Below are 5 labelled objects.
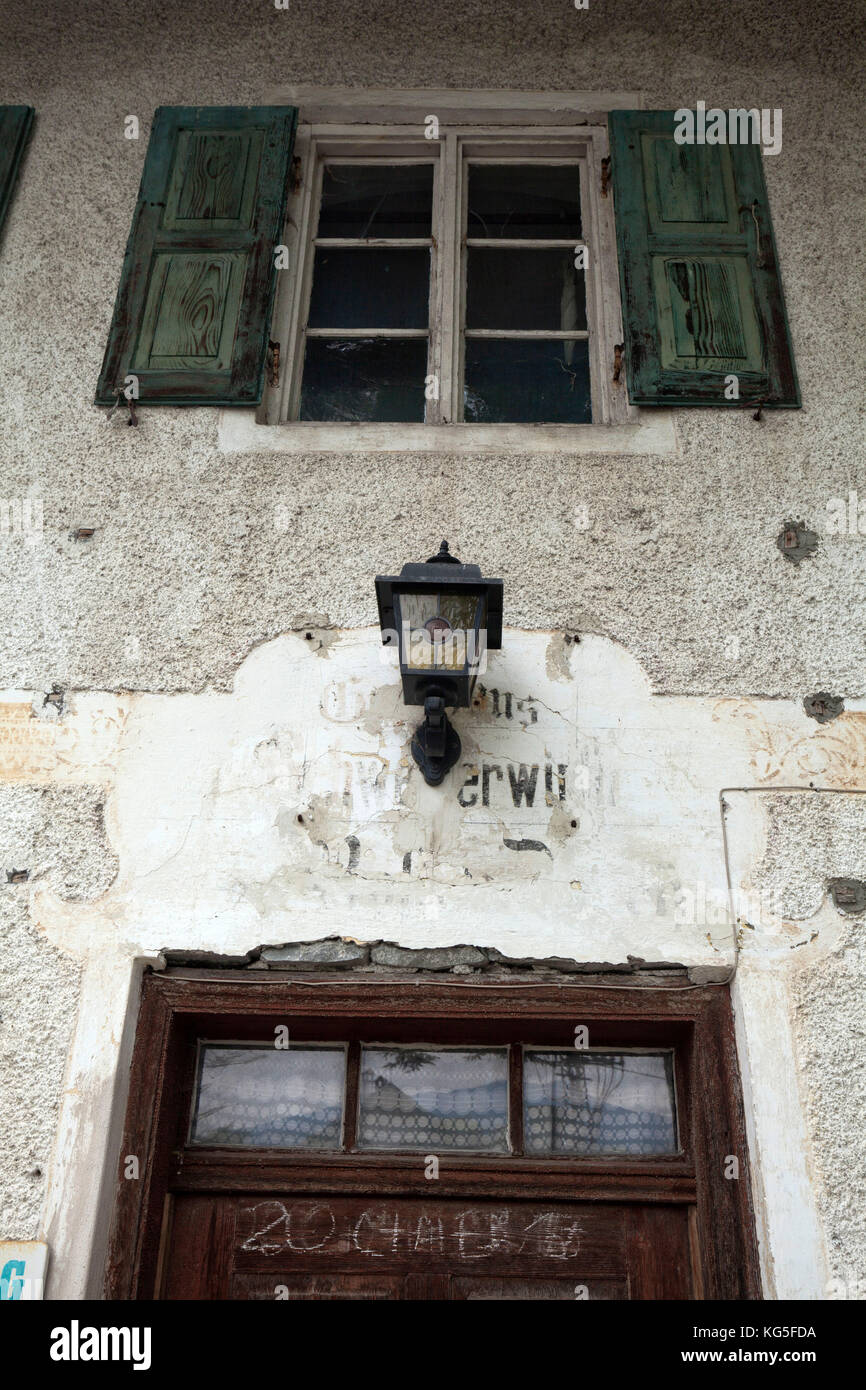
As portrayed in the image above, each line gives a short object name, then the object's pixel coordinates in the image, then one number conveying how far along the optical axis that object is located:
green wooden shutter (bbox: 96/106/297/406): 3.56
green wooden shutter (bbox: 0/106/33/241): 3.93
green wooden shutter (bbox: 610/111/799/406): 3.53
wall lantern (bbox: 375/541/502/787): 2.71
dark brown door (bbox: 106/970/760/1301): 2.61
